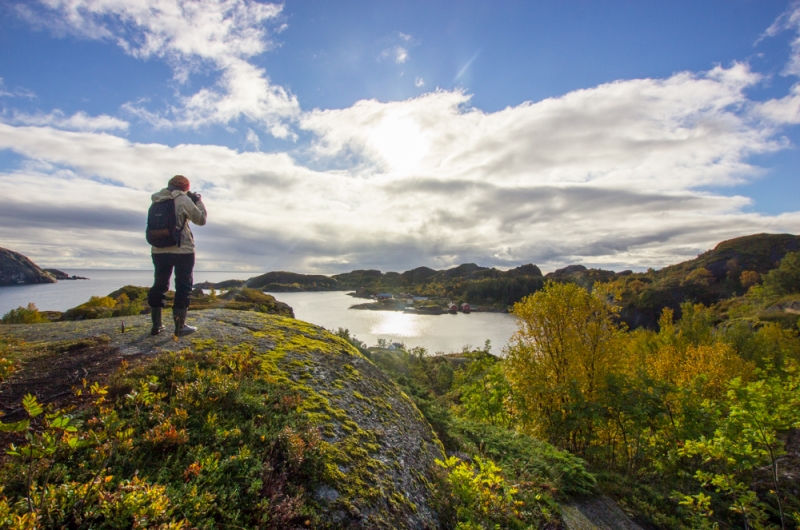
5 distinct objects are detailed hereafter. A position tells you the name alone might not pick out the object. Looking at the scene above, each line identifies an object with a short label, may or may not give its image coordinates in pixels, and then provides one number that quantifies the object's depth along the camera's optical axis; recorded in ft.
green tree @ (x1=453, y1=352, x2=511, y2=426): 51.42
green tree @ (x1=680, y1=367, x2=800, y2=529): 21.13
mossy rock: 11.52
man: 20.43
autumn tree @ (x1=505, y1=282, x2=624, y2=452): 41.32
